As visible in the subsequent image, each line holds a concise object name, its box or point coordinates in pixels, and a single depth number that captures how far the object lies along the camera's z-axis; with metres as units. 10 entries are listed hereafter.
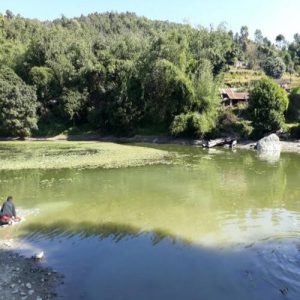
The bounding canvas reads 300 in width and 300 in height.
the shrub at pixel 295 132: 44.28
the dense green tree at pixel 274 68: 88.88
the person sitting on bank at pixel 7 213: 15.48
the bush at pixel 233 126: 45.56
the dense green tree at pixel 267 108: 44.73
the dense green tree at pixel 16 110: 51.59
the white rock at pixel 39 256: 11.96
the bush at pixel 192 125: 46.30
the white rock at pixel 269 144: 41.10
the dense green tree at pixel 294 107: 50.52
